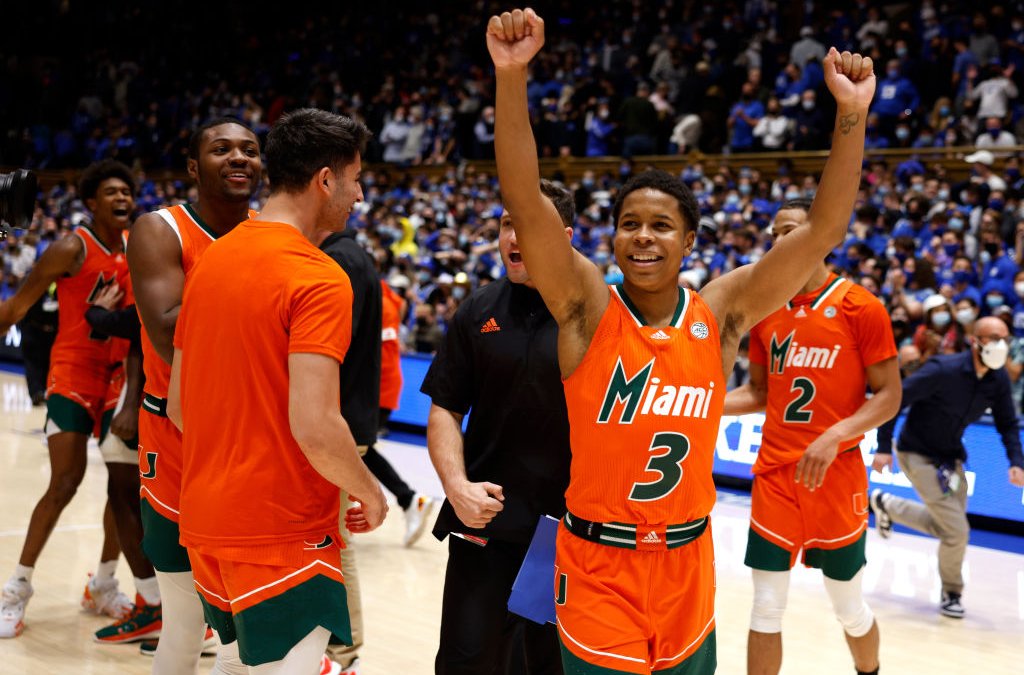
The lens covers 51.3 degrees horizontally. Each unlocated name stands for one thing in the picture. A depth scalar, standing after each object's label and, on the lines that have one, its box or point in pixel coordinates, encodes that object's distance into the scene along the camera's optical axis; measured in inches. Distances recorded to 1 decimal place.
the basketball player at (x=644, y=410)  106.7
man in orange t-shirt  104.6
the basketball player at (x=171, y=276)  144.3
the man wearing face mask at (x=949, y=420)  248.5
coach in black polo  132.3
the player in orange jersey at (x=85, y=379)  203.2
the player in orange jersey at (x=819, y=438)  169.8
